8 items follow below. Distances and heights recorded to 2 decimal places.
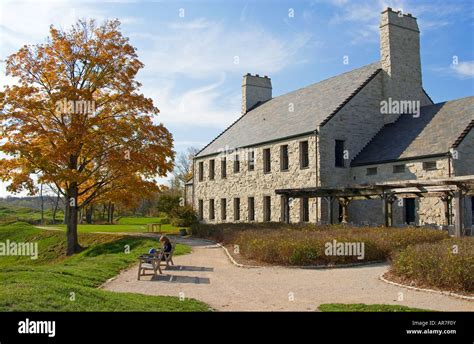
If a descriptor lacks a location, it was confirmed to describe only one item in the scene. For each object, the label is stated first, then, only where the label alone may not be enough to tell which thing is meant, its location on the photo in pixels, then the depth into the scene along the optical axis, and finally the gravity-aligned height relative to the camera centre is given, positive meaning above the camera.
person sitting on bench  15.24 -1.31
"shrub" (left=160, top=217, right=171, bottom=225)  44.31 -1.52
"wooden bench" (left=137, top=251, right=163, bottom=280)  13.18 -1.69
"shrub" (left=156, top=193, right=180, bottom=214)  42.88 +0.23
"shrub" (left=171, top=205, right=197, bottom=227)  36.69 -0.79
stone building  21.41 +3.04
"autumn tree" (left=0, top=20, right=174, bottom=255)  21.62 +4.07
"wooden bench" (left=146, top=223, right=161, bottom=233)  33.69 -1.75
